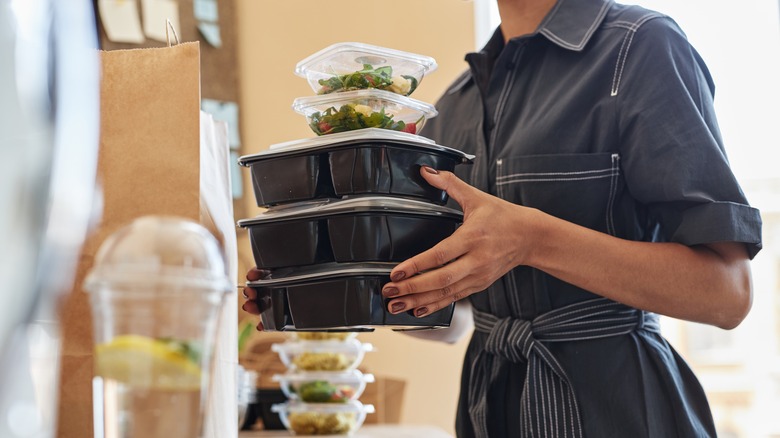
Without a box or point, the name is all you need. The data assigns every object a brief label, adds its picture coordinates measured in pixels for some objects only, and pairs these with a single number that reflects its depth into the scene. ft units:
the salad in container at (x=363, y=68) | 3.33
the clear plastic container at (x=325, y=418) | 6.00
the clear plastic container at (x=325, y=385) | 6.07
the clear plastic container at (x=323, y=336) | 6.27
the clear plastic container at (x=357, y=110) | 3.27
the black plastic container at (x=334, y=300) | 3.03
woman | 3.47
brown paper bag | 3.07
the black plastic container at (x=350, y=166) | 3.10
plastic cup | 1.40
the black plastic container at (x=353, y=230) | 3.05
